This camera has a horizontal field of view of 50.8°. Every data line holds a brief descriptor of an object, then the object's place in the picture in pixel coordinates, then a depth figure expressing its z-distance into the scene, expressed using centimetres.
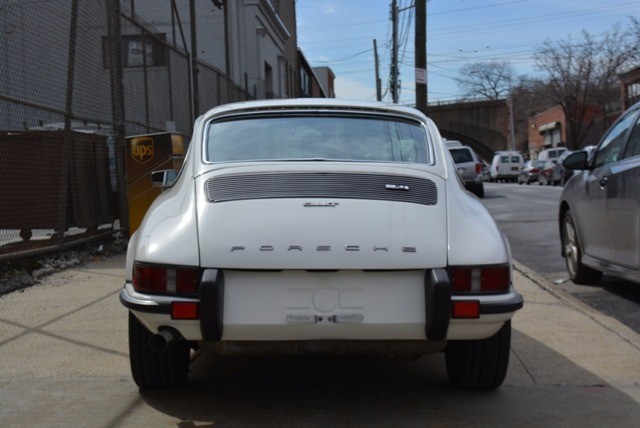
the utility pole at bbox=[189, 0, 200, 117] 1431
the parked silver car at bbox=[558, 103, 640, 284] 580
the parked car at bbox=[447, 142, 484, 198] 2167
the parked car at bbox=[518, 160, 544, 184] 3864
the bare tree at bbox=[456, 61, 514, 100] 9412
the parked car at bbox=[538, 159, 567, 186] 3375
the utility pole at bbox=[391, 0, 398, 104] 3391
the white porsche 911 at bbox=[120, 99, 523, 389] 323
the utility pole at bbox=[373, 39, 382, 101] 5175
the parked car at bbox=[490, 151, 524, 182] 4506
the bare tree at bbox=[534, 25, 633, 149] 4491
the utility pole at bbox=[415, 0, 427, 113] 1775
